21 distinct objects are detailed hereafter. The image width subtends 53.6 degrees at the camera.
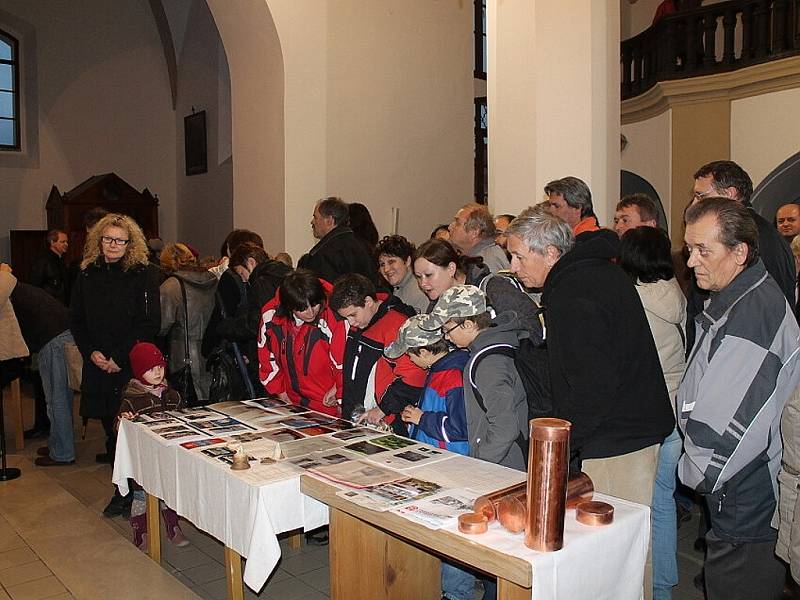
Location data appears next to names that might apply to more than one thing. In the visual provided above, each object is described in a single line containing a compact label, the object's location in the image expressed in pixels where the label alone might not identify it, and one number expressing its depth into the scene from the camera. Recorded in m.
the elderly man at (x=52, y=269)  8.79
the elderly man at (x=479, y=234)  4.73
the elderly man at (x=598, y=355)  2.57
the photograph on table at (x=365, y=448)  3.18
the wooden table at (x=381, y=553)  2.27
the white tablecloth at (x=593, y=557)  2.08
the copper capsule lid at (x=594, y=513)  2.28
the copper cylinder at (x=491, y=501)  2.29
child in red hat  4.23
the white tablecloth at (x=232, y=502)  2.87
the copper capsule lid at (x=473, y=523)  2.21
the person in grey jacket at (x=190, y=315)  5.53
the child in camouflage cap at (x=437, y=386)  3.23
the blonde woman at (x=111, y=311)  5.02
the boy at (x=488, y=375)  2.90
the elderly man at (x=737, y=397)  2.44
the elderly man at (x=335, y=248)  5.07
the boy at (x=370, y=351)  3.72
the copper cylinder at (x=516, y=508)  2.21
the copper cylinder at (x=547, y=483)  2.05
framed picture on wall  13.09
